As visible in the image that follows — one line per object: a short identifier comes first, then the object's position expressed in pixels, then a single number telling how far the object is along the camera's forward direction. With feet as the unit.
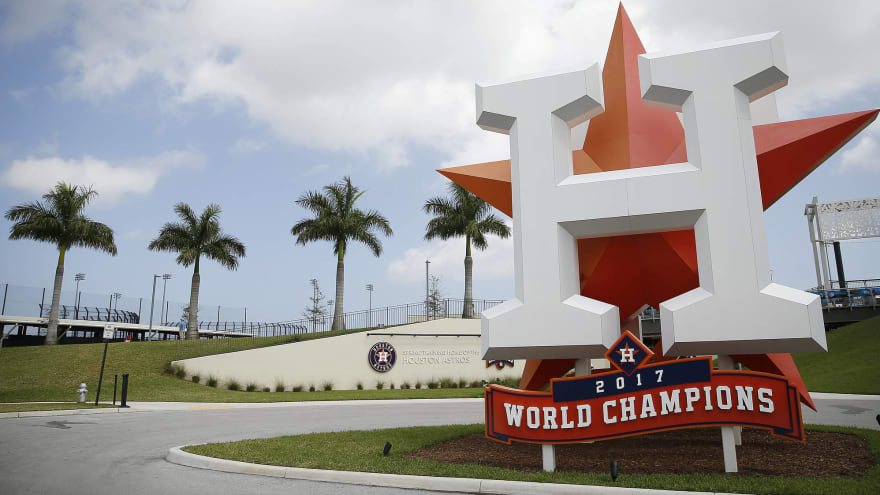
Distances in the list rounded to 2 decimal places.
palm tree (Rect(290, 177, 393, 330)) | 115.83
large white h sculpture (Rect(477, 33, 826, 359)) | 25.18
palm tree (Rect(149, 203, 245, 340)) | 116.47
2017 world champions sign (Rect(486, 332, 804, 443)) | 24.50
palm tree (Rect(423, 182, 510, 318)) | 118.52
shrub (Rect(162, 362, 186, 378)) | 91.66
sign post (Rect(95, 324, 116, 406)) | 69.26
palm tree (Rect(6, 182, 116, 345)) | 107.65
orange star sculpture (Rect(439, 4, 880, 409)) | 29.97
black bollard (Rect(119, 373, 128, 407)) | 66.50
